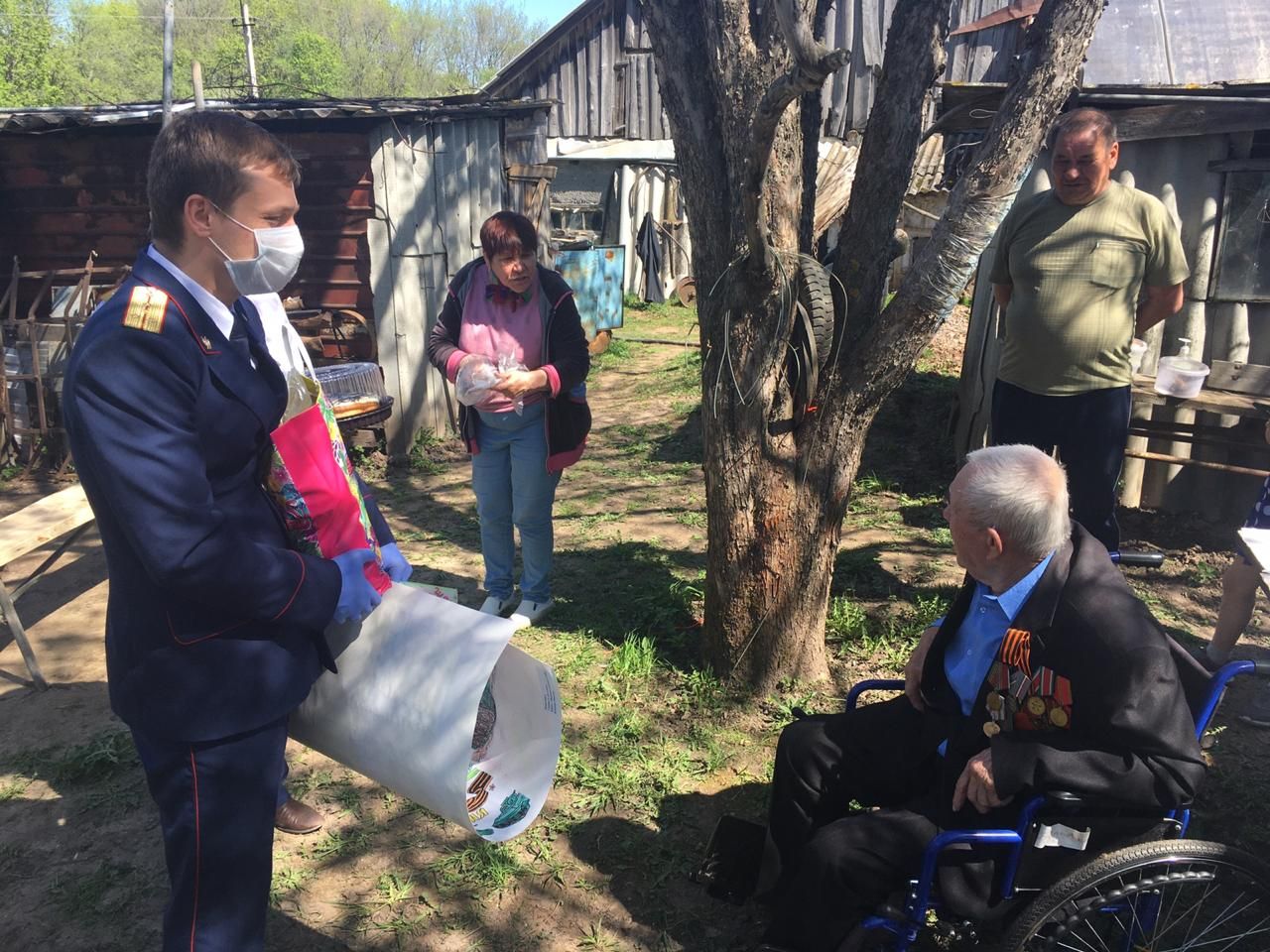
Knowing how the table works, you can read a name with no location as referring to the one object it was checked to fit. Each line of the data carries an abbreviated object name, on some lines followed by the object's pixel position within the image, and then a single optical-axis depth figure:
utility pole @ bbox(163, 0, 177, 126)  6.97
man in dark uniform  1.64
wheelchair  2.02
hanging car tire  3.20
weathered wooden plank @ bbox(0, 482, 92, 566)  4.22
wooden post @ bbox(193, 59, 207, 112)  6.85
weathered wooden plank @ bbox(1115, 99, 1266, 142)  4.91
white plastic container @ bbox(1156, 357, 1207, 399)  4.75
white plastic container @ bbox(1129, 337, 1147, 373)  4.73
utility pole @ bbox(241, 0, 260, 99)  23.75
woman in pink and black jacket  3.95
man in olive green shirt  3.80
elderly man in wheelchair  2.01
